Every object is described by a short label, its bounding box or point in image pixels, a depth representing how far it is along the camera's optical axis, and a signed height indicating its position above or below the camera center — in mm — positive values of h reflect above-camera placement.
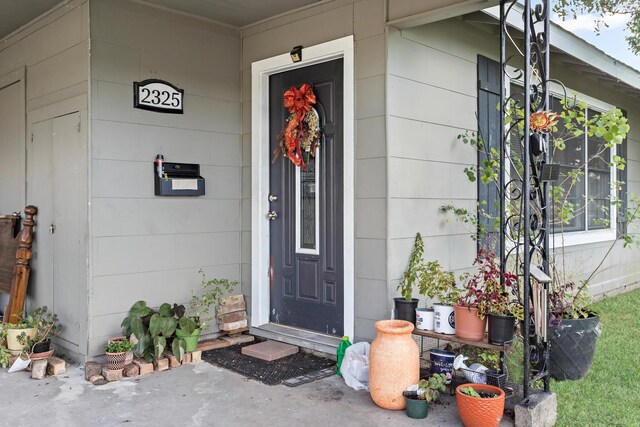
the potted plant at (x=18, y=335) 3643 -821
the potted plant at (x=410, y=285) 3287 -474
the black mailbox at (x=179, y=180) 3910 +248
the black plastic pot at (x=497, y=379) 2846 -888
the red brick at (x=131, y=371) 3467 -1013
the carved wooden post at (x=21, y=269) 4089 -426
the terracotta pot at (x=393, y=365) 2861 -816
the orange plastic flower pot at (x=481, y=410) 2555 -946
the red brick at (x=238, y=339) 4191 -987
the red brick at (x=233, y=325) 4234 -888
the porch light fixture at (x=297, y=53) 3951 +1174
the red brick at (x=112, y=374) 3389 -1014
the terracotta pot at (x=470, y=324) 2910 -607
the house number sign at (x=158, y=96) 3820 +853
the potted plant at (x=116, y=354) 3422 -895
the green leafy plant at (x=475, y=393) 2645 -894
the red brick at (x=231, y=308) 4248 -756
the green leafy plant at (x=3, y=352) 3615 -936
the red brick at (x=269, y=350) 3816 -995
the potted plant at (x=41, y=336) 3629 -845
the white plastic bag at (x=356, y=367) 3264 -944
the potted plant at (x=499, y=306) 2816 -509
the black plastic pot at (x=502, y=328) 2809 -607
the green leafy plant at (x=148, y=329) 3562 -775
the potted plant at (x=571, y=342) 3371 -821
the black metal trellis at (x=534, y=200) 2684 +57
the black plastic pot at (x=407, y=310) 3279 -594
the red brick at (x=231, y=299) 4270 -692
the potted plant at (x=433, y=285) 3172 -446
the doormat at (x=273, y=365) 3445 -1041
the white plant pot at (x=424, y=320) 3164 -635
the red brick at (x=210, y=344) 4002 -993
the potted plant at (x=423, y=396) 2783 -962
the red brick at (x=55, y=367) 3506 -1000
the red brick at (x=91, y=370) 3395 -986
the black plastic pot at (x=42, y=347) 3630 -900
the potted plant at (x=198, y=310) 3729 -724
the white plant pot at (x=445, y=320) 3074 -615
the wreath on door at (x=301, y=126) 3943 +642
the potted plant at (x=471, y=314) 2912 -553
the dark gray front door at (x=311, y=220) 3879 -54
